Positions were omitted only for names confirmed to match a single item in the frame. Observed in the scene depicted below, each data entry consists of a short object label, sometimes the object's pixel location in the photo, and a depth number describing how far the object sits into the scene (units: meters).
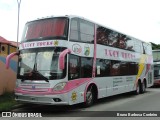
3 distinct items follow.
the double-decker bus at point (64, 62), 10.64
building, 14.63
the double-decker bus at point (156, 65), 24.99
